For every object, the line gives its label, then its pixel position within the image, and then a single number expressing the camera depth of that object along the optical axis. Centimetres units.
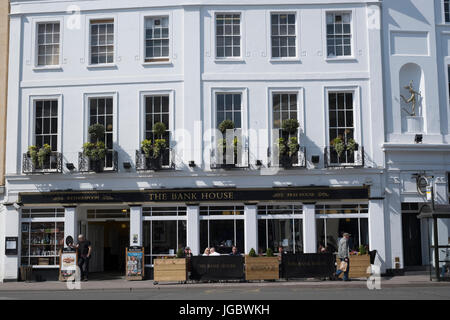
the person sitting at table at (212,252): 2189
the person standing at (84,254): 2280
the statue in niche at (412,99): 2414
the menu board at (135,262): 2256
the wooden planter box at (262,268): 2108
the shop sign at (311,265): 2119
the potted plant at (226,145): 2347
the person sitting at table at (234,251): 2233
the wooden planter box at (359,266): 2138
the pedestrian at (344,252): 2088
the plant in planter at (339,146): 2331
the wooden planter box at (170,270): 2095
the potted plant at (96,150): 2355
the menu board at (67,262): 2280
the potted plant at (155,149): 2347
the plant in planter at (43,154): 2381
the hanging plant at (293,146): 2319
